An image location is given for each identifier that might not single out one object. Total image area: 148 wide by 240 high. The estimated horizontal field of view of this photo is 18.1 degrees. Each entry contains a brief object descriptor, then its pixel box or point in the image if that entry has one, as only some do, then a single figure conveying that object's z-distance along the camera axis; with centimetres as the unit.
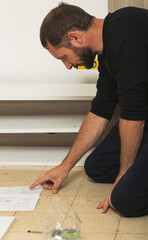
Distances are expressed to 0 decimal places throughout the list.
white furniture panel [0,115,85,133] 258
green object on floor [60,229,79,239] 174
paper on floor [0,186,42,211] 211
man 183
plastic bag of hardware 175
